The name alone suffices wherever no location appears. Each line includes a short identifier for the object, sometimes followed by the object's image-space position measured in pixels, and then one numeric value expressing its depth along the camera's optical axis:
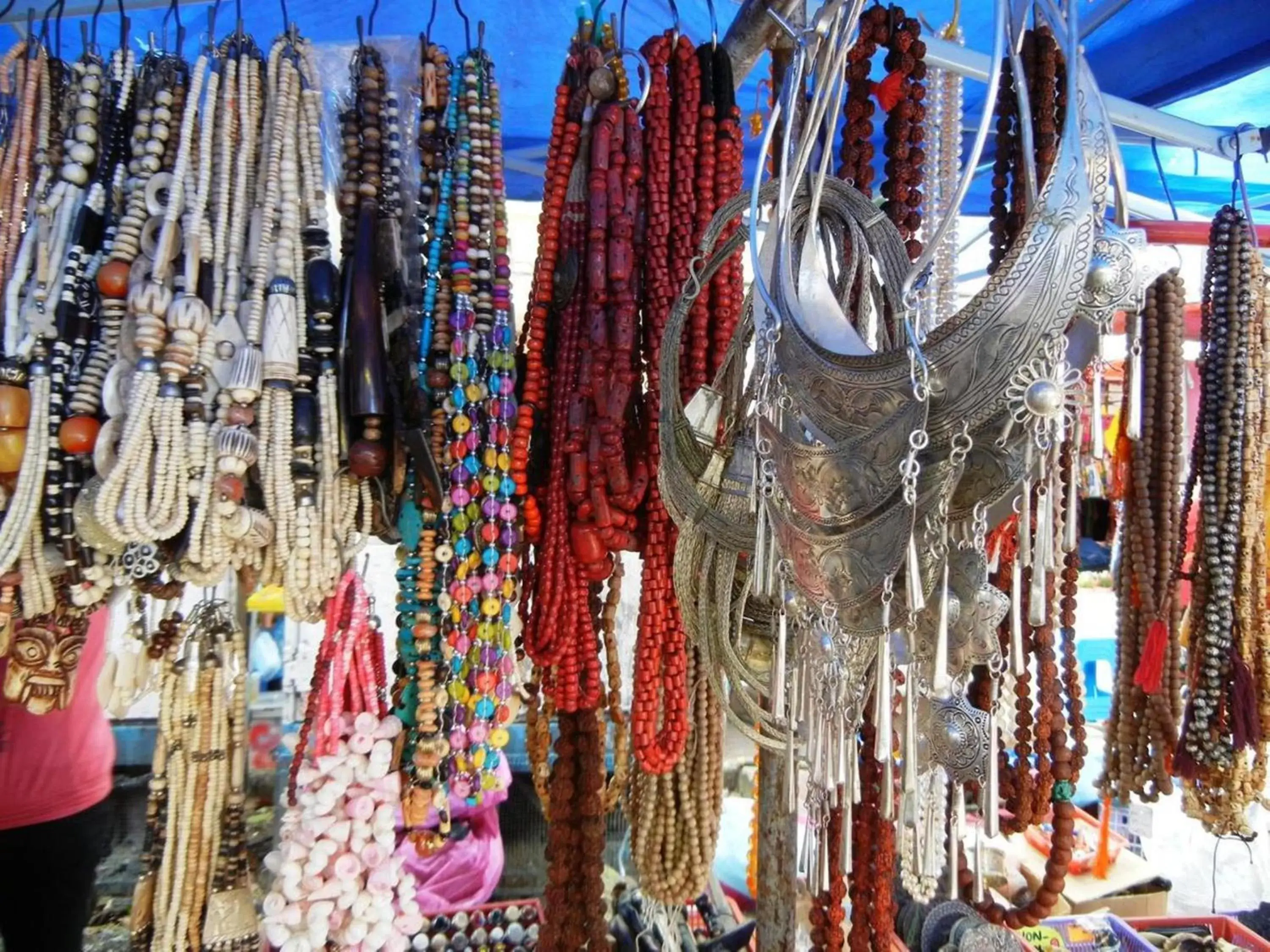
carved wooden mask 1.08
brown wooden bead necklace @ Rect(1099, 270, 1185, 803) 1.42
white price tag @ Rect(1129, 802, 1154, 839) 2.03
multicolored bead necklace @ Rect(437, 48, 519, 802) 1.08
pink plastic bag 2.05
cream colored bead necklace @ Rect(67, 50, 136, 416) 1.05
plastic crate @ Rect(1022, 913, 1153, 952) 1.64
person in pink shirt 1.56
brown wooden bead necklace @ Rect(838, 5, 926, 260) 0.93
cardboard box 1.97
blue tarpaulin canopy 1.45
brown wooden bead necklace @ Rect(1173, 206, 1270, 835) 1.41
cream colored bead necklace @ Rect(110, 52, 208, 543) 1.02
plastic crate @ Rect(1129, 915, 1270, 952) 1.66
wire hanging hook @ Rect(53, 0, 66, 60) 1.14
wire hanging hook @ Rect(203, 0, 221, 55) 1.14
